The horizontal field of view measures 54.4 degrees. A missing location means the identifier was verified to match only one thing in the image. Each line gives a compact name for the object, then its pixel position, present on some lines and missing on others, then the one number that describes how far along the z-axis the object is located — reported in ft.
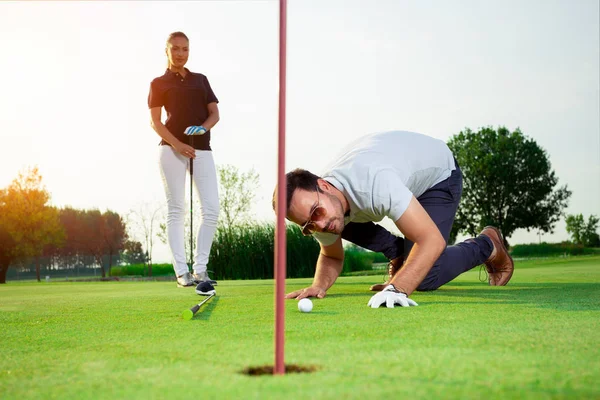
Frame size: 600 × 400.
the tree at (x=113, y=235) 92.22
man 10.36
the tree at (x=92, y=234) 96.89
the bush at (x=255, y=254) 43.27
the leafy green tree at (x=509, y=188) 106.52
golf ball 10.07
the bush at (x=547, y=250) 91.40
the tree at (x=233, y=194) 68.49
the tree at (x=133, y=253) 82.33
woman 19.06
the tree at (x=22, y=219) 70.59
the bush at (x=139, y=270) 84.66
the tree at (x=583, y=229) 104.46
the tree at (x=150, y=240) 74.38
